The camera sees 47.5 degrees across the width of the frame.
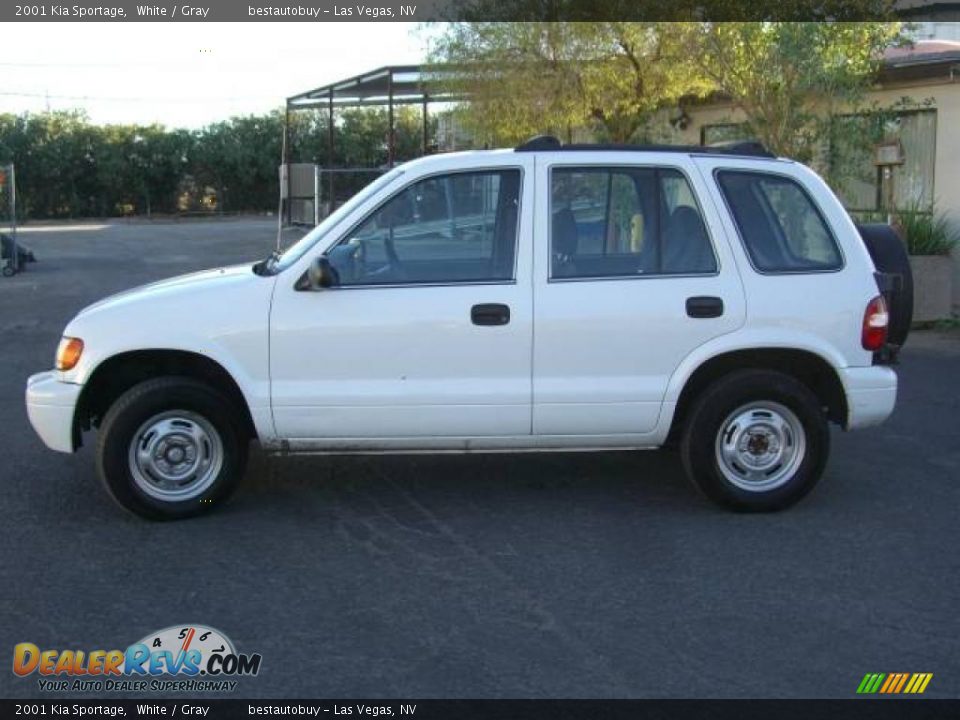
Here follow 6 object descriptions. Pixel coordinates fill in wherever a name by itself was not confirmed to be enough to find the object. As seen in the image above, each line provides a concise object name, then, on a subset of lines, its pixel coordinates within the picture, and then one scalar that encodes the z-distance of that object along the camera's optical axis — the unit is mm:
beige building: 13250
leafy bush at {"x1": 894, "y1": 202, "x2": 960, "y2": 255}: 12938
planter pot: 12672
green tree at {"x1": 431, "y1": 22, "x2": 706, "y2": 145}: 14695
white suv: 5672
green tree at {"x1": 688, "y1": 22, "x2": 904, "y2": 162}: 12000
